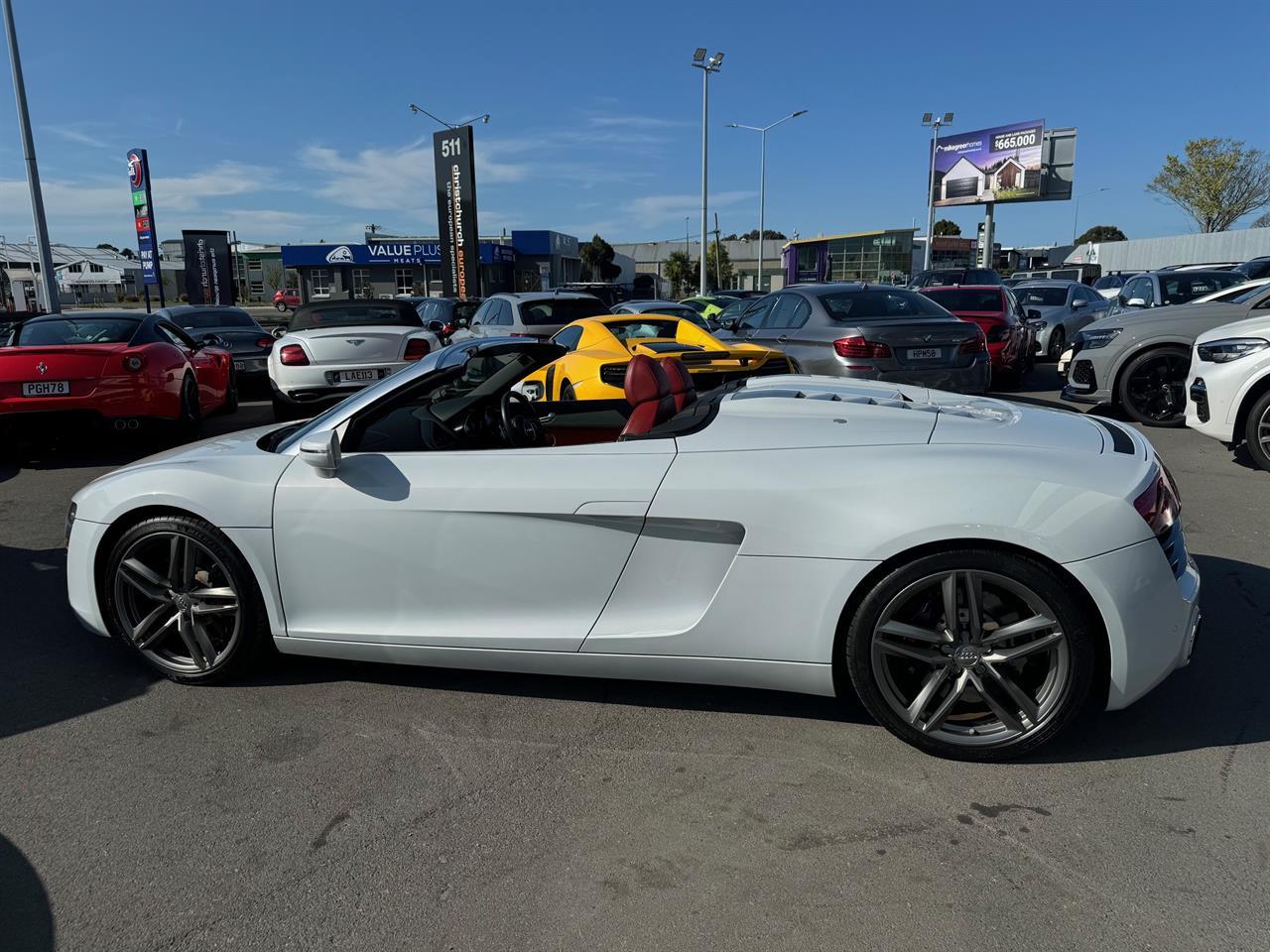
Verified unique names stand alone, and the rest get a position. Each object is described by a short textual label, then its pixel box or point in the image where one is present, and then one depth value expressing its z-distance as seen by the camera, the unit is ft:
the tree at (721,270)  232.16
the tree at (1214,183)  159.63
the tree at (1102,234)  360.89
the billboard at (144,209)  104.88
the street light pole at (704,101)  105.29
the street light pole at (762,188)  140.54
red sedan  39.93
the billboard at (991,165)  186.29
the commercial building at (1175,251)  140.56
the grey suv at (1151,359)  27.81
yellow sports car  20.20
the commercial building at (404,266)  194.18
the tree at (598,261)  253.24
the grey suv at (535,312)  40.63
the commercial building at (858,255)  208.54
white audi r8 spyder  8.73
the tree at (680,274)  234.17
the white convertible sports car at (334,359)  31.60
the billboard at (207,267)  155.02
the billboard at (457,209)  100.58
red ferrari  24.50
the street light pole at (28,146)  57.77
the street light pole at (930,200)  163.23
